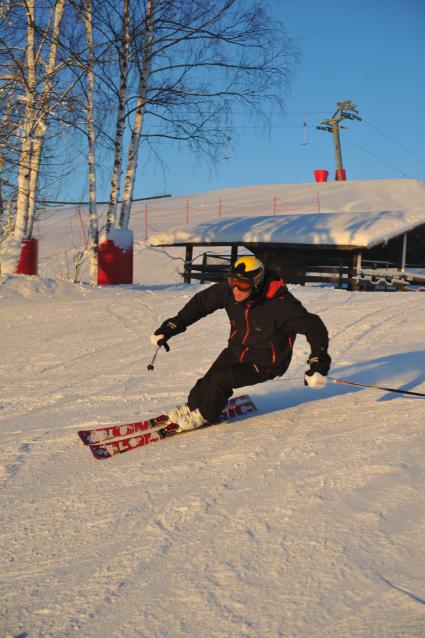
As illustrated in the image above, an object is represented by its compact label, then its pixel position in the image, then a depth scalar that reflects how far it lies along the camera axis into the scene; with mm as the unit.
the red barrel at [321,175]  53219
